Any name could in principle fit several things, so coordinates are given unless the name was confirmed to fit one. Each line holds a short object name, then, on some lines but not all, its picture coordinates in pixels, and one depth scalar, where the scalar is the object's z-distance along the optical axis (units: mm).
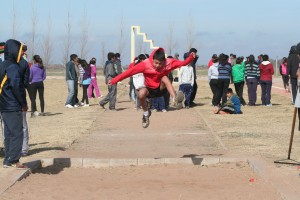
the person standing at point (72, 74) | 22008
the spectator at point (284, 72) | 32031
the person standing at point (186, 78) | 20938
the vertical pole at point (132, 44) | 38000
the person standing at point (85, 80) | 23781
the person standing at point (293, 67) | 19969
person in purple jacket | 18734
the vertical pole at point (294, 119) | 9973
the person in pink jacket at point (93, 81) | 25181
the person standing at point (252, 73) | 22438
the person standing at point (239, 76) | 22750
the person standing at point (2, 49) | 10828
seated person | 19250
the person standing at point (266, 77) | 22328
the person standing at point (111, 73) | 20719
